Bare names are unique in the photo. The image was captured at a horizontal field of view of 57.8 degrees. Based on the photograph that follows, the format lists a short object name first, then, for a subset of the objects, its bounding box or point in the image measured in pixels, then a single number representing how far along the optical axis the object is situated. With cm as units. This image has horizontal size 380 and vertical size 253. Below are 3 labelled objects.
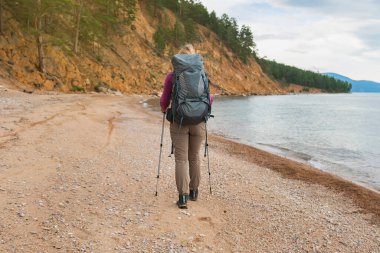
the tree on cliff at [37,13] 3681
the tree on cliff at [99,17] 5048
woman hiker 641
